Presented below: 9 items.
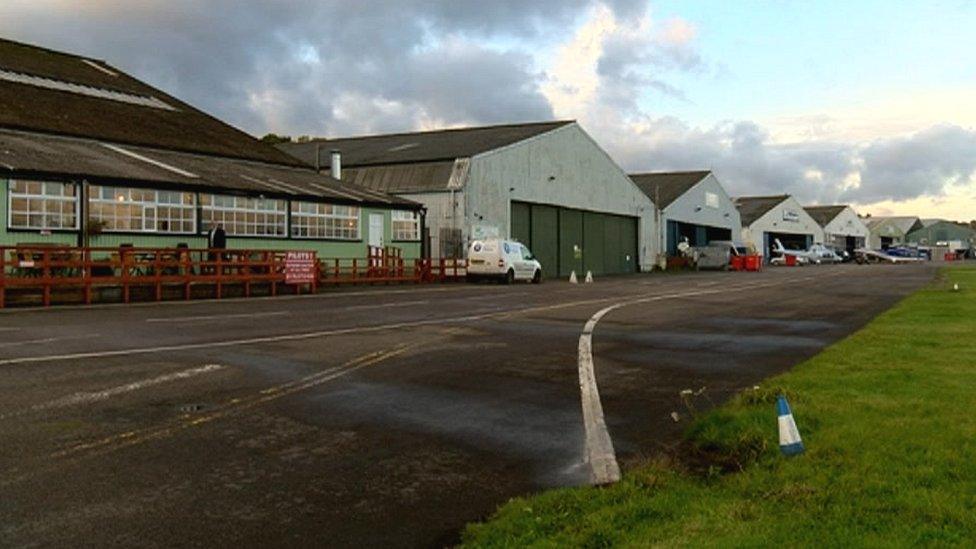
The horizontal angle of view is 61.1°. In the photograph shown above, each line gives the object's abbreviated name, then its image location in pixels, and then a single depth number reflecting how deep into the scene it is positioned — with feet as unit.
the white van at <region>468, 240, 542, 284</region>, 121.80
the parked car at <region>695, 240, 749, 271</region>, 215.92
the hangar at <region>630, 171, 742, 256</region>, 226.79
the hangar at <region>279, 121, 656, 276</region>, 144.56
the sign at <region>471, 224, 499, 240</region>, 144.77
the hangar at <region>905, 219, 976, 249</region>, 499.92
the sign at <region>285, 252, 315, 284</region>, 89.76
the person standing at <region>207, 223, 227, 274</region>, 91.45
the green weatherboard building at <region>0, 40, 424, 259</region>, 84.58
